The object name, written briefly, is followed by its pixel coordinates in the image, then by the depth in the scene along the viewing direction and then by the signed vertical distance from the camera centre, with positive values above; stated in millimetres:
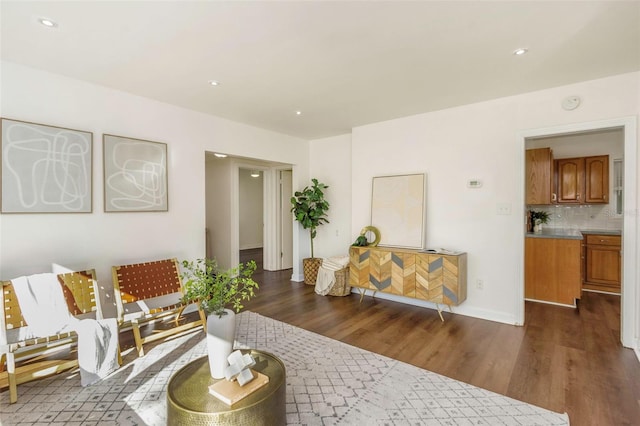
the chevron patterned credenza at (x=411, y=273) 3672 -832
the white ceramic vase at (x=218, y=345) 1818 -804
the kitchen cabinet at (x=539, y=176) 4672 +517
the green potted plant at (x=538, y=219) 5102 -171
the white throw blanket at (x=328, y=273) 4797 -1005
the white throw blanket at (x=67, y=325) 2438 -954
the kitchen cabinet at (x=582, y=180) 5066 +494
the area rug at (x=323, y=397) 1965 -1344
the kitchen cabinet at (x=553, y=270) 4168 -865
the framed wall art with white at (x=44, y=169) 2711 +403
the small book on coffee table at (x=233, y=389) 1607 -981
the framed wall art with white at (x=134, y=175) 3326 +413
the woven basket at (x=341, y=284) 4770 -1174
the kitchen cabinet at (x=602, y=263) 4840 -880
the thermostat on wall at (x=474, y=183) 3837 +332
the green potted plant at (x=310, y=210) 5469 -3
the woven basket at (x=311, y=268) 5449 -1059
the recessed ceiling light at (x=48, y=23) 2139 +1339
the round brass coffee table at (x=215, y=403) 1498 -1007
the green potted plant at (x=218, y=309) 1822 -635
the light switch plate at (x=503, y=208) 3635 +12
